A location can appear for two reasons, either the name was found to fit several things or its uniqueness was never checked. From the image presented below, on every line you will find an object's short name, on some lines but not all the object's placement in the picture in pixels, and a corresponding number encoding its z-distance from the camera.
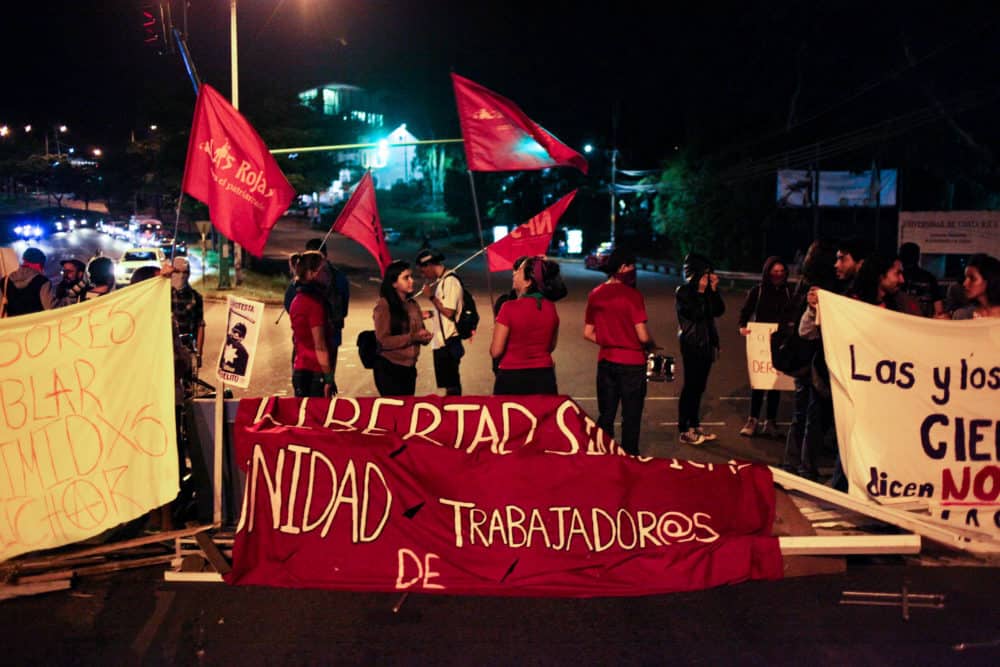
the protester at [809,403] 7.13
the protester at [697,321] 8.66
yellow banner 5.34
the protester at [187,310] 9.95
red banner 5.19
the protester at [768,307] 8.96
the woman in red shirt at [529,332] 6.75
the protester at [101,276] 6.68
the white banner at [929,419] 5.80
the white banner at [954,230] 28.03
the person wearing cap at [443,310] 8.23
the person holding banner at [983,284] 6.31
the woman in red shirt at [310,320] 7.50
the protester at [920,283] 9.00
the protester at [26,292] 8.48
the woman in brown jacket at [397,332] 7.54
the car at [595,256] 46.19
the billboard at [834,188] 44.19
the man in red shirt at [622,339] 7.32
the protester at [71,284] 8.92
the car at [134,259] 32.66
